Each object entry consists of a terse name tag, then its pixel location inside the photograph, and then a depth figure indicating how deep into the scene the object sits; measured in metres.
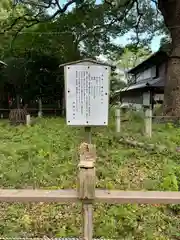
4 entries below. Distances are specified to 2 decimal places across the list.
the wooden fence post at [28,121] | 8.65
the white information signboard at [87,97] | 2.22
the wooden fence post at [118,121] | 6.72
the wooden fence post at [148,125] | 6.11
